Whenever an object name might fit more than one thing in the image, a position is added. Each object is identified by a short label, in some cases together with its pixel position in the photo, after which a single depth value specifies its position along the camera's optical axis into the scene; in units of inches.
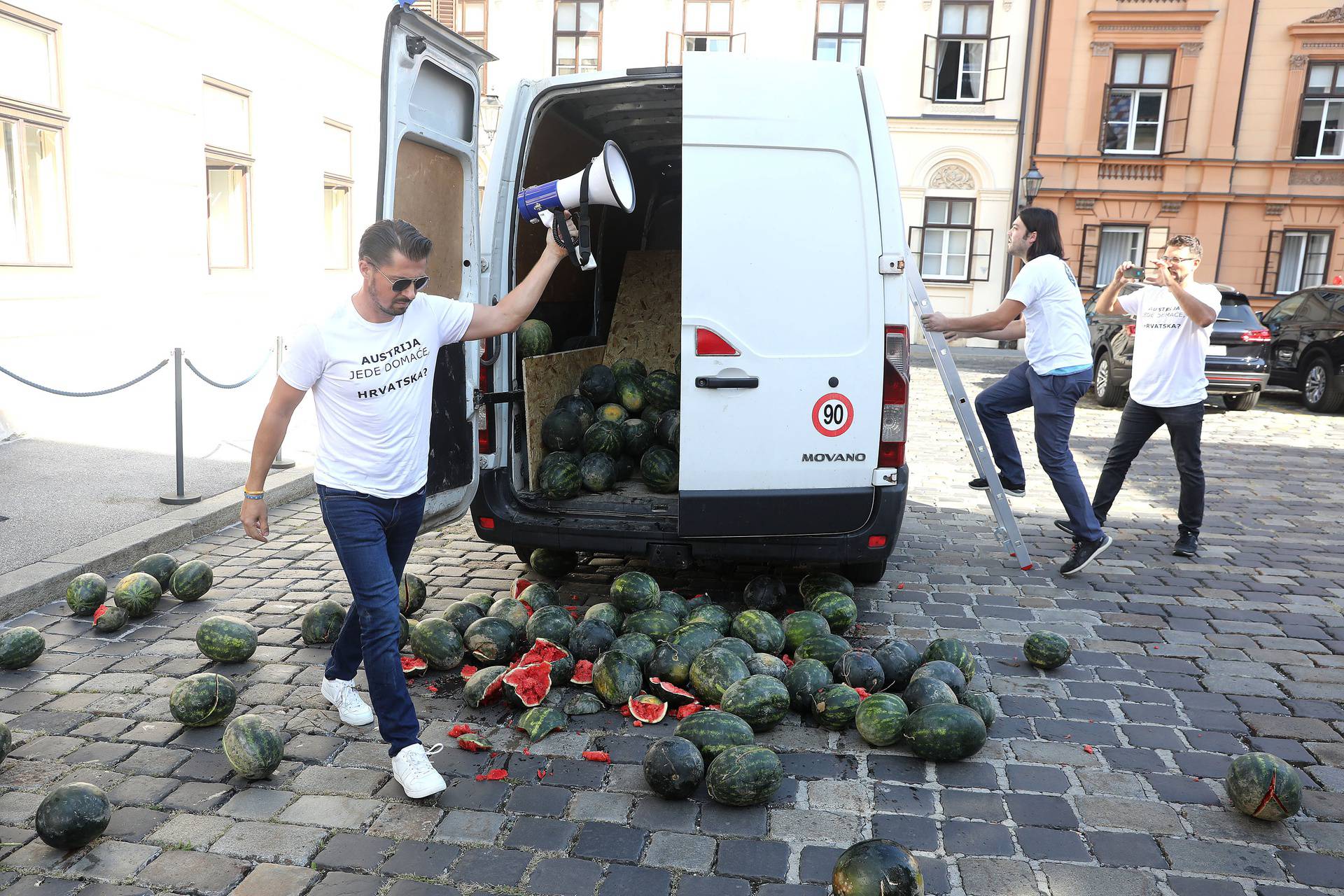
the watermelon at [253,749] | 155.0
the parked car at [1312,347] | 633.6
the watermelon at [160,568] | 242.2
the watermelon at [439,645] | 199.8
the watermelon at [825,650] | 194.1
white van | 201.0
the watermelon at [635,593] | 217.9
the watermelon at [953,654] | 194.7
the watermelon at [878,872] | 121.2
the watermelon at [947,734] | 162.7
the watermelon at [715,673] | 181.2
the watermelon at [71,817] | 135.4
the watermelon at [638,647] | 193.9
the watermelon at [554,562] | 259.0
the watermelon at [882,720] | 169.0
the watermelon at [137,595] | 225.8
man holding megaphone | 152.3
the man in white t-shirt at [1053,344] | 273.4
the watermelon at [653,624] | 204.0
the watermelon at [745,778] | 149.0
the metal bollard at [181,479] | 311.1
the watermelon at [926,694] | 174.7
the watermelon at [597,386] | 282.5
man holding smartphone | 281.0
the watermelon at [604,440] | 257.4
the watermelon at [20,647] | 196.4
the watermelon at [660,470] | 249.8
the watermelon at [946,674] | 182.7
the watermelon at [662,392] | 282.8
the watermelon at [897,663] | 188.9
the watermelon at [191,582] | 237.8
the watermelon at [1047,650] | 203.9
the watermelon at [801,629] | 202.2
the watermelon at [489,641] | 199.9
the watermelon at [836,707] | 175.0
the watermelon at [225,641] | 199.8
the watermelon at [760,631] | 198.5
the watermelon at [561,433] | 255.6
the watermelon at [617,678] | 184.4
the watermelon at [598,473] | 248.4
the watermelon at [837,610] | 218.7
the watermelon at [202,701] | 172.7
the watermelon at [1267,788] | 145.6
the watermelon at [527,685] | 182.2
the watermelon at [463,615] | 209.8
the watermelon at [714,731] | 160.3
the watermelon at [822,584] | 235.3
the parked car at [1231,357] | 614.5
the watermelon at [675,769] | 150.8
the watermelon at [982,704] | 176.4
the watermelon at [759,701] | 172.2
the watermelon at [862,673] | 184.1
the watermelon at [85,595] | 224.5
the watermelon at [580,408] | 265.3
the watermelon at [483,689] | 183.8
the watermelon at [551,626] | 201.8
